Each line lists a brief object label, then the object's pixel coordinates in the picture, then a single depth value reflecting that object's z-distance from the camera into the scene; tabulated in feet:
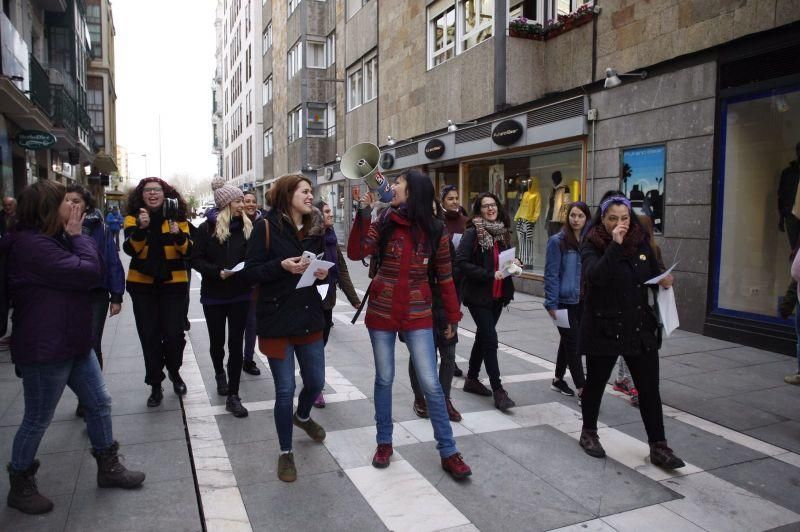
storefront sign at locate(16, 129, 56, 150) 46.24
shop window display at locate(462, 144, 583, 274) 39.06
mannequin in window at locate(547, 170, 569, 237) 39.37
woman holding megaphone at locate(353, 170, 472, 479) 13.10
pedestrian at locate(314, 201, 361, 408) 16.16
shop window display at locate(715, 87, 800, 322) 26.86
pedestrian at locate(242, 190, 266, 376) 20.75
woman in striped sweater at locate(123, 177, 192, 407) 16.69
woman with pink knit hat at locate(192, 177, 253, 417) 17.29
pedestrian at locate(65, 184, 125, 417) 16.30
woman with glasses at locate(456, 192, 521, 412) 17.79
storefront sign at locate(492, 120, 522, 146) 41.24
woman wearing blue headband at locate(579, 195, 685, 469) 13.74
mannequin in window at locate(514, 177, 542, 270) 43.21
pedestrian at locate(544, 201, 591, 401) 18.47
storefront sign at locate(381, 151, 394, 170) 63.21
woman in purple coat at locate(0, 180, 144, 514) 11.03
